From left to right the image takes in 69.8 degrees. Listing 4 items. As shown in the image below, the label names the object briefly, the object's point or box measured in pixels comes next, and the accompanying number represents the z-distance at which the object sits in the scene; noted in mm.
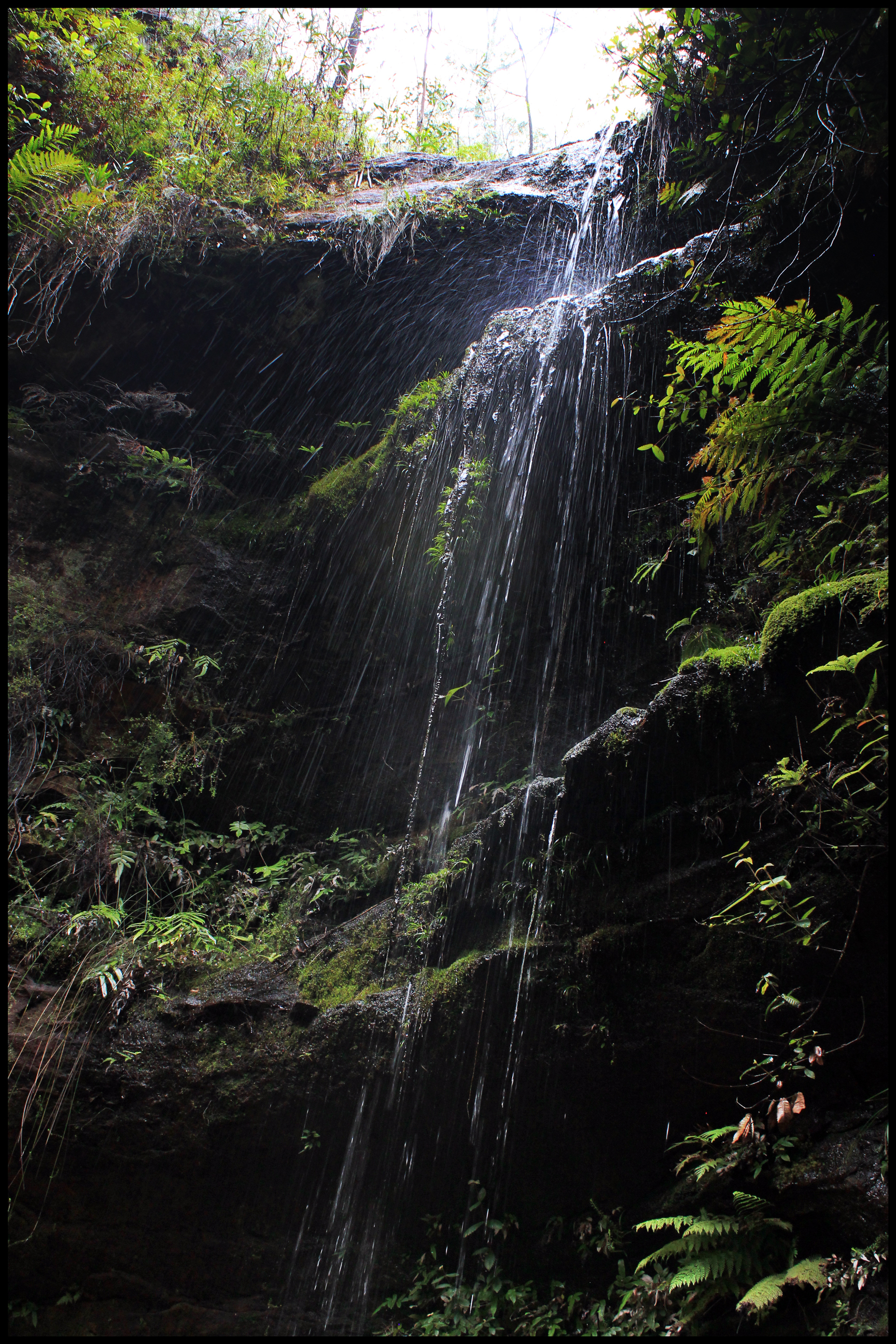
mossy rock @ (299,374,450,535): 6395
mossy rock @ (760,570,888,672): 2932
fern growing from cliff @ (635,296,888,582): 3426
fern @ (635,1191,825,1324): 2688
